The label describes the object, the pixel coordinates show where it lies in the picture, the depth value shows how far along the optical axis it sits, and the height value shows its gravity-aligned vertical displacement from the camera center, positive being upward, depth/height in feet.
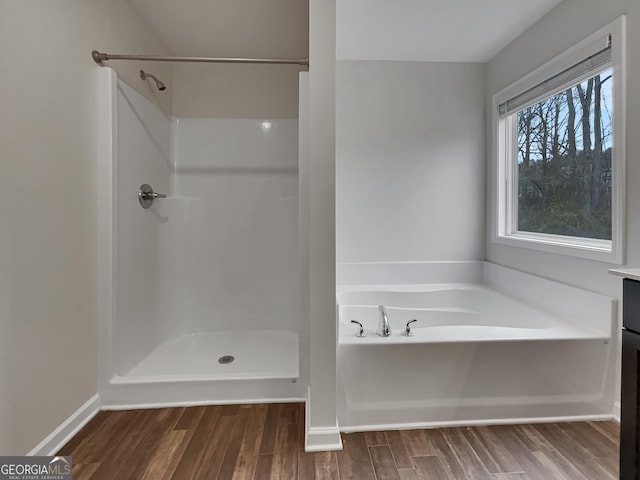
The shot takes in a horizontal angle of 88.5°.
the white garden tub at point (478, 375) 5.07 -2.23
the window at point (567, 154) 5.49 +1.66
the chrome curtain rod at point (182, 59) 5.57 +3.06
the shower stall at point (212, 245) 6.80 -0.29
